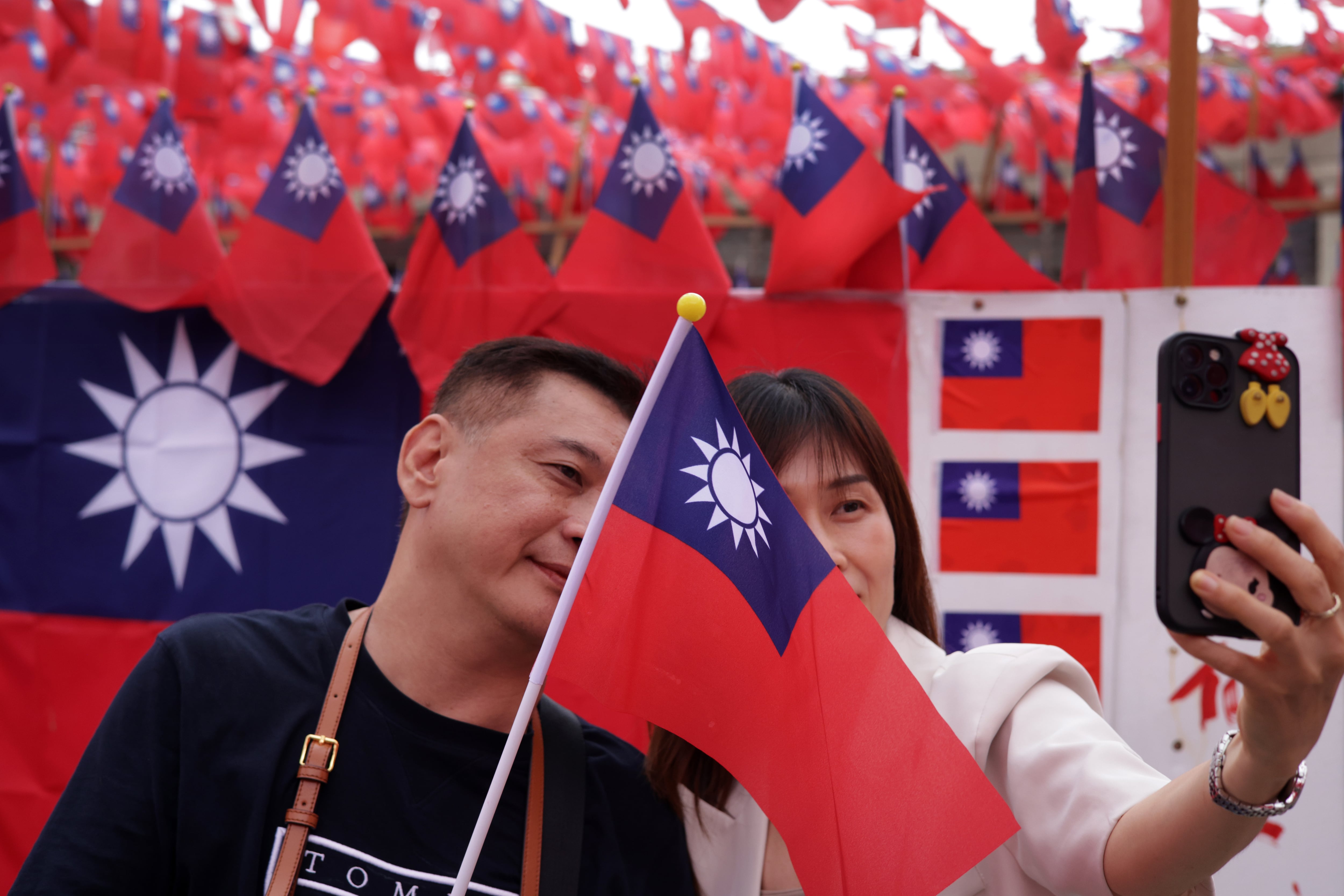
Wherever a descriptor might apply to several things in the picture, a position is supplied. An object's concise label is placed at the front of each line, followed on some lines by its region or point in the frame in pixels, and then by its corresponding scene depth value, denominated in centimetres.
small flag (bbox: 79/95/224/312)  356
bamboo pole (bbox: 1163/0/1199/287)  293
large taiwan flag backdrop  356
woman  111
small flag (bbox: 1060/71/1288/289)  301
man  166
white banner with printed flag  289
